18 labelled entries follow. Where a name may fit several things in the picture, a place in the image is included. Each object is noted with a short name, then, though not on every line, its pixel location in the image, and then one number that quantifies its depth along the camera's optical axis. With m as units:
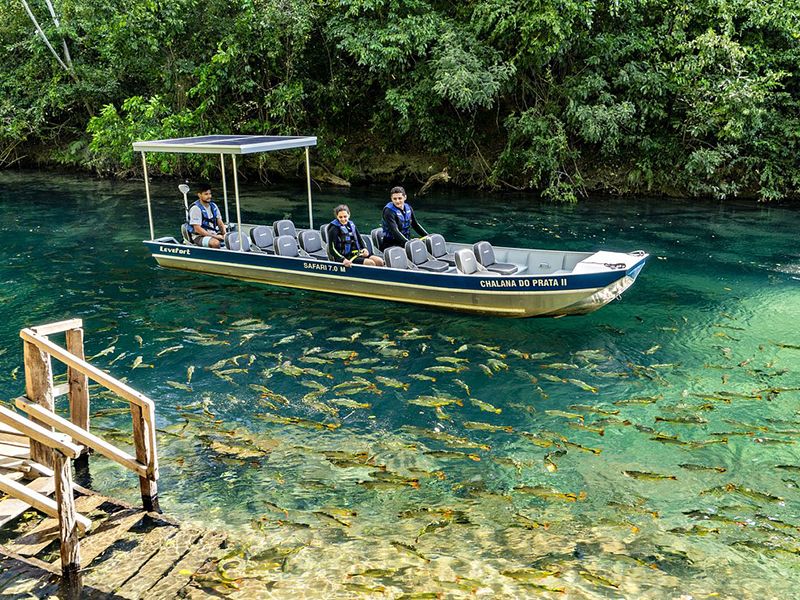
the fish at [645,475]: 8.11
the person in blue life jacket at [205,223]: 16.41
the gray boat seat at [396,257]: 14.08
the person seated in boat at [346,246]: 14.36
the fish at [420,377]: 11.17
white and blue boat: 12.88
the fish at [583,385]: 10.68
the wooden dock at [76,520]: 6.01
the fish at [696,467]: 8.30
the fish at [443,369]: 11.48
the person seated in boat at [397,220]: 14.50
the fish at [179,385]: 10.84
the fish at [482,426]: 9.47
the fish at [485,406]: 9.97
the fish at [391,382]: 10.86
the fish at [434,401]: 10.23
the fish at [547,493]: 7.78
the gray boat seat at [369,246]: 15.57
